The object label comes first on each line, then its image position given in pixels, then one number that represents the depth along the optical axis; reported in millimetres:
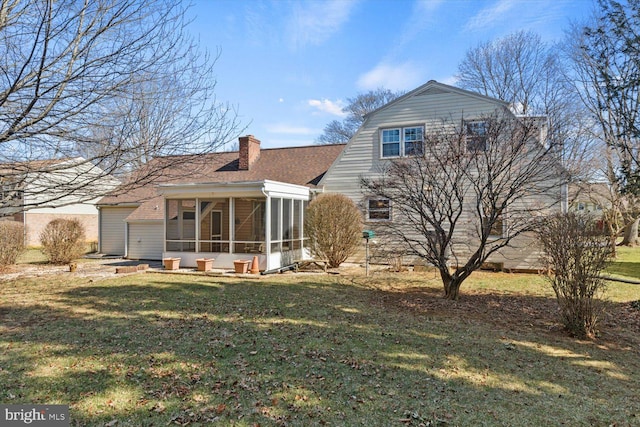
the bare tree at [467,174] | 8422
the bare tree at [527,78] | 23109
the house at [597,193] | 21269
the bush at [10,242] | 13188
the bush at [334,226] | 13375
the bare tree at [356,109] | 36156
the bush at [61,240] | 14812
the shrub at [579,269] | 6188
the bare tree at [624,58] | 8203
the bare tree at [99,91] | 5719
